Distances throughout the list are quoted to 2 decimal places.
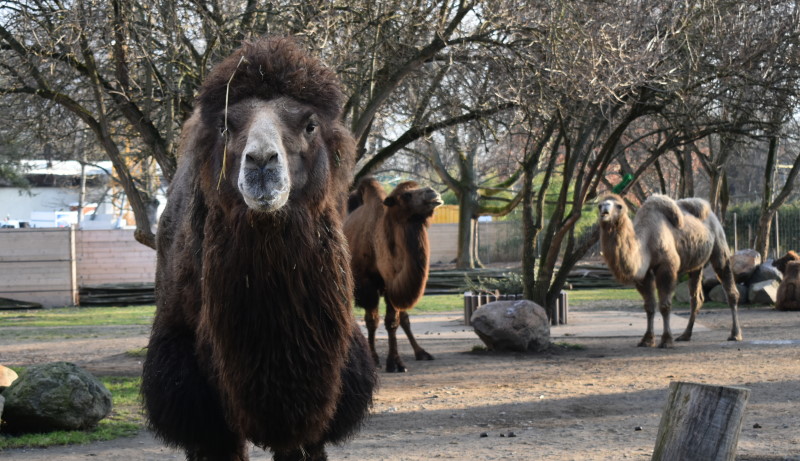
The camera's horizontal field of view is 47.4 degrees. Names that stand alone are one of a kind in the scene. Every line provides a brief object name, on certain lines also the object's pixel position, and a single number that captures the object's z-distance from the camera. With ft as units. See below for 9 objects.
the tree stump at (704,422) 13.61
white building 120.78
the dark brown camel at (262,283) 11.80
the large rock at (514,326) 36.96
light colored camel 38.17
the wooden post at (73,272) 73.20
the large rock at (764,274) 60.18
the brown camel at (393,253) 32.99
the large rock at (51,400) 22.30
